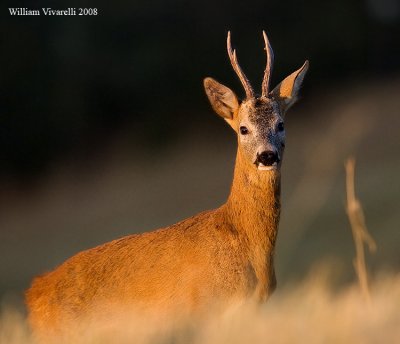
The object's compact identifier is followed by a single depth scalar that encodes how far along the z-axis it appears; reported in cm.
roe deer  2072
